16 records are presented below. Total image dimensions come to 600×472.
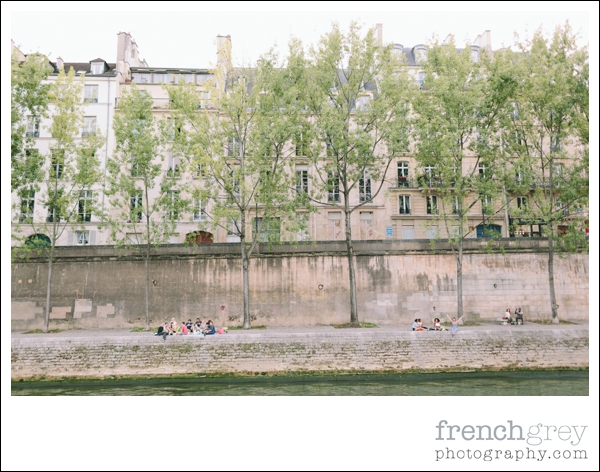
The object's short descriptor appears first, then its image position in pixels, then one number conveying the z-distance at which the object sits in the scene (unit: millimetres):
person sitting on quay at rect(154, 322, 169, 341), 20750
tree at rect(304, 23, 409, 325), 23750
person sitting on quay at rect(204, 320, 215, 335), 21672
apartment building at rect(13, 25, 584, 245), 34781
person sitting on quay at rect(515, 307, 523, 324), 25427
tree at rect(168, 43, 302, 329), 24000
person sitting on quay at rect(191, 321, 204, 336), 21469
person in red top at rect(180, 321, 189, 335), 21594
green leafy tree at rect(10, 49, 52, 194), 22688
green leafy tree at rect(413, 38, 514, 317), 24344
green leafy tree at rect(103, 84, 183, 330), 24562
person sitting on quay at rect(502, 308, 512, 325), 25586
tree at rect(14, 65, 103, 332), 24547
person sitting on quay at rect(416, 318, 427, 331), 22344
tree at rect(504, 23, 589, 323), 23422
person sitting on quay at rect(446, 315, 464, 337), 20859
